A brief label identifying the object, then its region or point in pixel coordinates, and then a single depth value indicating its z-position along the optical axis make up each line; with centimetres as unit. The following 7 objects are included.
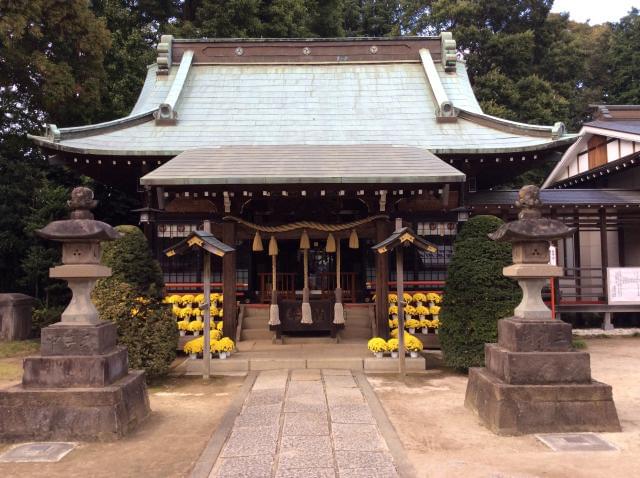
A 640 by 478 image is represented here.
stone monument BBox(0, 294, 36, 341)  1280
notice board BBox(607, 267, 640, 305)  1292
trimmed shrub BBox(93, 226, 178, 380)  800
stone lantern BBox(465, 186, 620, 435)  554
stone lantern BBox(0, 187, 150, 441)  544
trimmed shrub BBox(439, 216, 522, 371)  840
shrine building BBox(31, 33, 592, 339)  971
